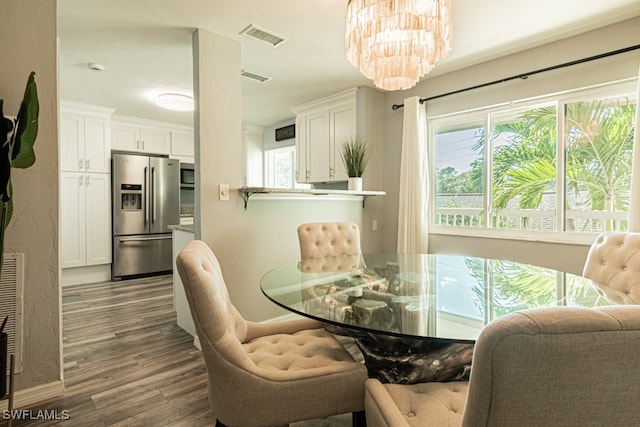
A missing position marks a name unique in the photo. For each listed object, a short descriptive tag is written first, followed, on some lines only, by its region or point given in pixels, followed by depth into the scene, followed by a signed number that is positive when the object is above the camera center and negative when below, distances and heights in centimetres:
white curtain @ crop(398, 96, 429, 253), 342 +29
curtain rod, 234 +114
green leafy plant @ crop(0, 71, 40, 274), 147 +28
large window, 253 +38
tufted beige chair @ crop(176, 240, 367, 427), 112 -62
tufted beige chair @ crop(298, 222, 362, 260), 251 -25
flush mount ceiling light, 363 +121
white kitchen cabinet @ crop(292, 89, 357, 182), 391 +94
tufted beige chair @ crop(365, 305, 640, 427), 50 -26
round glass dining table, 117 -40
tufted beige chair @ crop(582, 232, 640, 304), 155 -31
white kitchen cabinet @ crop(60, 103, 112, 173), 442 +98
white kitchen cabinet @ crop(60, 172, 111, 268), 441 -14
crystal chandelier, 155 +87
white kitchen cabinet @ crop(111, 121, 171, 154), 501 +112
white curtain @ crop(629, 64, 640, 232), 221 +17
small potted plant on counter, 339 +45
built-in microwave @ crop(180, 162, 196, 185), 559 +59
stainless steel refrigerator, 479 -4
